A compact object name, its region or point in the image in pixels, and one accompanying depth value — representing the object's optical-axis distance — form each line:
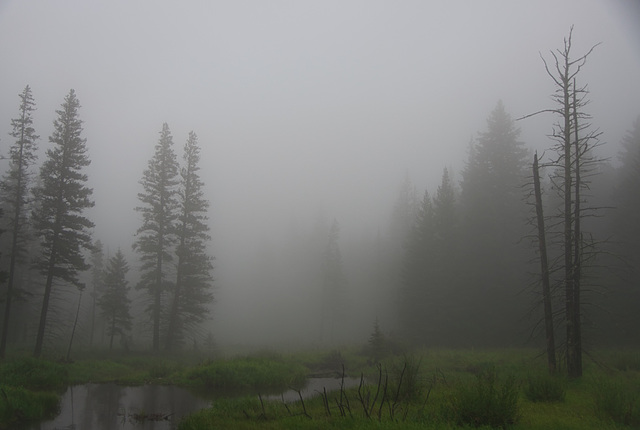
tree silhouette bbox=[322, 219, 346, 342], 55.53
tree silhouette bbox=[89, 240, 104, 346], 49.50
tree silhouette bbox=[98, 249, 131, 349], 36.59
